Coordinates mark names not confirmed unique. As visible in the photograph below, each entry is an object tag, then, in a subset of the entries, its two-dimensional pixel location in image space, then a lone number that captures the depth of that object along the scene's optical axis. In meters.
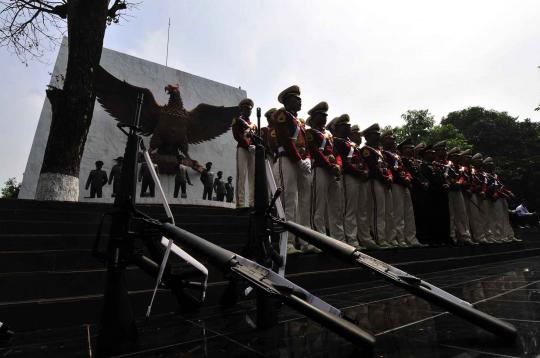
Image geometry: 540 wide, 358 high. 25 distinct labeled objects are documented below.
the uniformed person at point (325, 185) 4.98
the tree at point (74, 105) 6.45
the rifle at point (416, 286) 1.59
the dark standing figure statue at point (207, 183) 13.20
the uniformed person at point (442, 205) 7.45
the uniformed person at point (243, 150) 6.85
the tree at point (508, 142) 20.33
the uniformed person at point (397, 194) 6.04
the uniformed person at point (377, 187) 5.77
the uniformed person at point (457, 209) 7.58
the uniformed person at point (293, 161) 4.66
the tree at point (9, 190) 32.00
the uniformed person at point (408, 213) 6.29
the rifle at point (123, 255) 1.71
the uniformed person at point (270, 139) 6.02
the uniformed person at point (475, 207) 8.12
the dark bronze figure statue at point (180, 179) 12.52
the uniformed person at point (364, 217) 5.48
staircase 2.35
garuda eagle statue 11.98
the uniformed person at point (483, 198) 8.27
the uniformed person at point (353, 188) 5.45
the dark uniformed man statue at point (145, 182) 10.48
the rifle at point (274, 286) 1.30
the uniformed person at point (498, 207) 8.81
